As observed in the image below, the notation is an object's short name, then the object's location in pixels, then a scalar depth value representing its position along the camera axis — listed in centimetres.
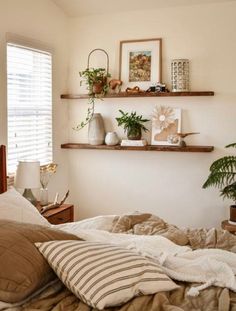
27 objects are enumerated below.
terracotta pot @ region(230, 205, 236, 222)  262
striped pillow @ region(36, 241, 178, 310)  110
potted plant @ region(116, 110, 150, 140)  298
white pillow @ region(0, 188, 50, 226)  175
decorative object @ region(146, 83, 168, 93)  290
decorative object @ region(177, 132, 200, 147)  289
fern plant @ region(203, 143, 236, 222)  261
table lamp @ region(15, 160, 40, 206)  238
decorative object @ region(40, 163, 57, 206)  266
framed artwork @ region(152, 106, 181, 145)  295
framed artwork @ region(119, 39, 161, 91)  297
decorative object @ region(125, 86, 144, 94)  296
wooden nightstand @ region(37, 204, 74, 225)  248
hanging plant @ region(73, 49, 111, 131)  303
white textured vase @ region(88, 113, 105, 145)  309
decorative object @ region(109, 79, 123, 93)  304
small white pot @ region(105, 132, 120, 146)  304
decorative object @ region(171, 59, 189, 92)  284
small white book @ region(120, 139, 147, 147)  296
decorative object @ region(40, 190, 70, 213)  250
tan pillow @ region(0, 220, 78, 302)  112
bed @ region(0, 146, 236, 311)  112
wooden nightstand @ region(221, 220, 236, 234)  256
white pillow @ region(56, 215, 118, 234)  183
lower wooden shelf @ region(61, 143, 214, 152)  282
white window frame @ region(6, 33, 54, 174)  252
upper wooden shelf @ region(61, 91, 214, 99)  281
